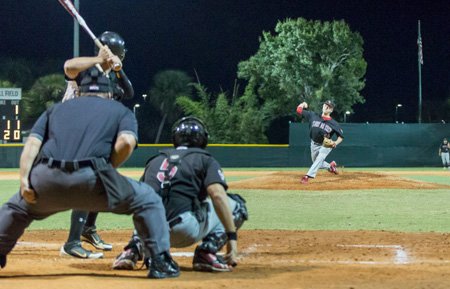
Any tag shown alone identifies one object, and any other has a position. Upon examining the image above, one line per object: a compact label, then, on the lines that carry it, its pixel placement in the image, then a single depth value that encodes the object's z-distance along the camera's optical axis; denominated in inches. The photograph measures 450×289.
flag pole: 1598.7
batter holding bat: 223.4
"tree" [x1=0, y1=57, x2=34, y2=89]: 2062.0
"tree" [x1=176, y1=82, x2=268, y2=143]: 1689.2
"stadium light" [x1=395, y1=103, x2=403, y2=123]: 3184.1
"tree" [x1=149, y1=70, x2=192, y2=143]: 2352.4
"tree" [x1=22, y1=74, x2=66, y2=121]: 1721.2
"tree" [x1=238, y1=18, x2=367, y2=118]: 1802.4
